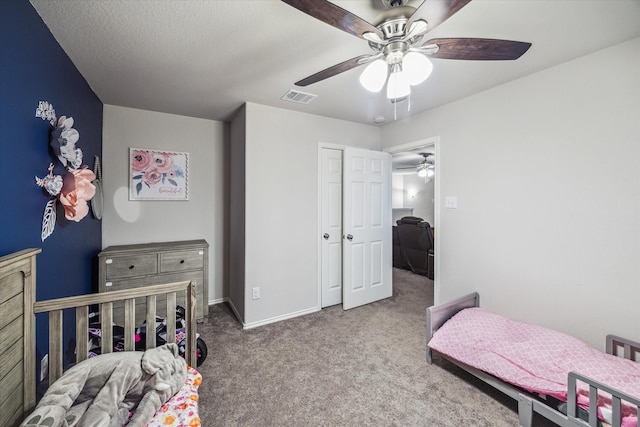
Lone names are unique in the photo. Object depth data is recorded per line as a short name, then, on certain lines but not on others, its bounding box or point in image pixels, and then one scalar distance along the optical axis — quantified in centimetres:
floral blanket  109
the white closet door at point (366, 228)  314
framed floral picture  293
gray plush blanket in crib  98
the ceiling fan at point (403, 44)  100
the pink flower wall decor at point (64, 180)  151
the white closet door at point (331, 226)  319
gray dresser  250
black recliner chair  425
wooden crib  104
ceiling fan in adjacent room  547
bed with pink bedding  125
